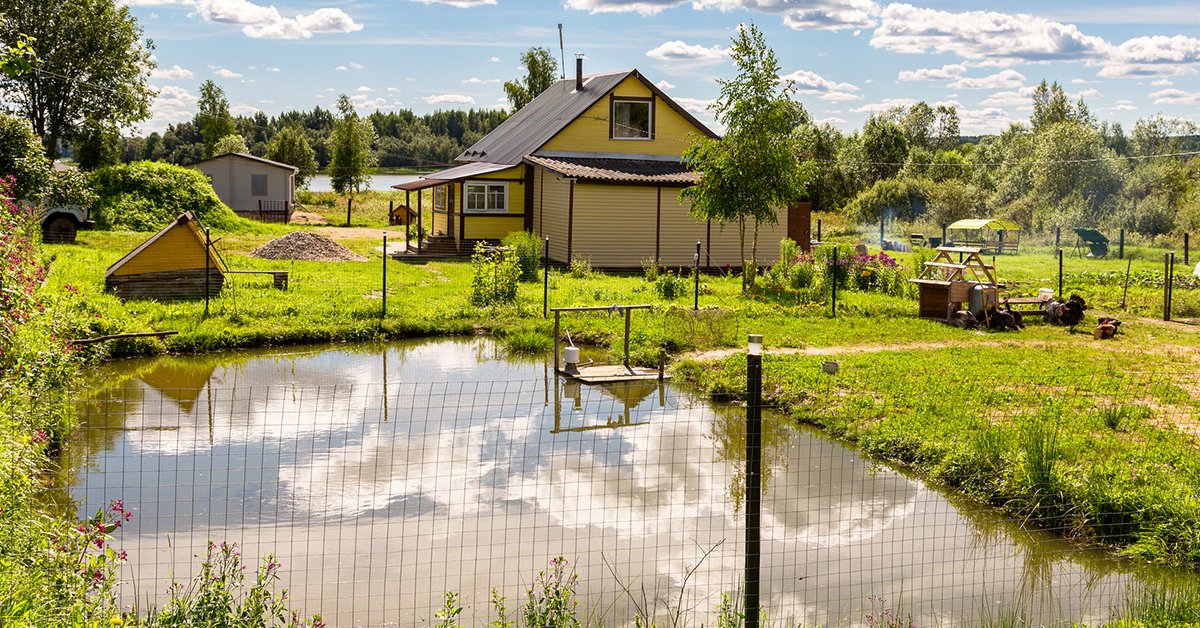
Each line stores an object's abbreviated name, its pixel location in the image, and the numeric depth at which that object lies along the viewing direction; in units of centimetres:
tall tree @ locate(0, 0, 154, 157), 4675
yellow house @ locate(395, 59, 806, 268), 3288
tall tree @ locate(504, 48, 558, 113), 6431
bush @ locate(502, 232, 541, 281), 2761
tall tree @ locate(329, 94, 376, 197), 6712
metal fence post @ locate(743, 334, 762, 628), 649
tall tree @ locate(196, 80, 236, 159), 8094
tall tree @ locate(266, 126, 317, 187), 7306
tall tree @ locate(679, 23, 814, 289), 2573
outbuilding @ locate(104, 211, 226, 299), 2231
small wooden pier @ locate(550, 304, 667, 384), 1635
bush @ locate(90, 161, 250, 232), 4038
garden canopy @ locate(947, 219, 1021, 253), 4541
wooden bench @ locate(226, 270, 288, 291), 2412
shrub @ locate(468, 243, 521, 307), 2264
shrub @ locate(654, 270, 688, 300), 2498
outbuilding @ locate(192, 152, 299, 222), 5388
